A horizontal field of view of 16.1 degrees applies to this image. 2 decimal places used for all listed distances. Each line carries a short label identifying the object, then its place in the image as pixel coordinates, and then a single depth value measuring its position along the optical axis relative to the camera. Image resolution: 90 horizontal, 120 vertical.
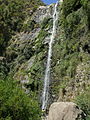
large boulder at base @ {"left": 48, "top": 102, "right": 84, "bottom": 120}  21.25
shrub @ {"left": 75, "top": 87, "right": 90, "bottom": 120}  25.24
